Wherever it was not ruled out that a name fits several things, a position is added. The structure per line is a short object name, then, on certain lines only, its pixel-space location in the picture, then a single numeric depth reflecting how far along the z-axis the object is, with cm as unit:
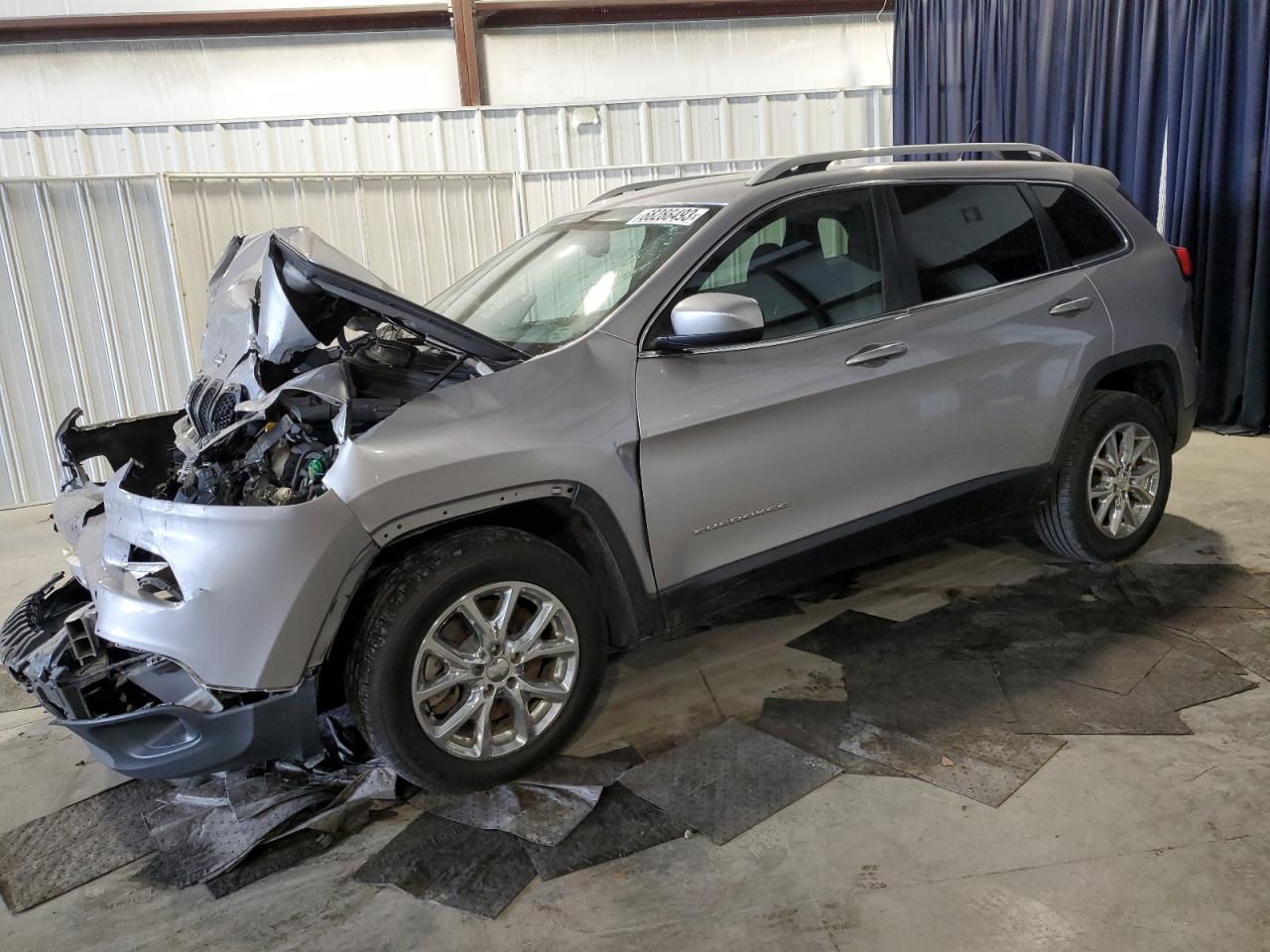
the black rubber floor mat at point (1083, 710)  270
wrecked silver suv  227
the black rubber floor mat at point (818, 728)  260
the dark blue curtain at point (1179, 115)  599
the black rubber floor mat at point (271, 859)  230
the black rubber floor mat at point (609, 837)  228
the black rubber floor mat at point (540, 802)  241
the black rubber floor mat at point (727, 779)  242
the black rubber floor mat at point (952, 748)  249
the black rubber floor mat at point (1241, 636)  306
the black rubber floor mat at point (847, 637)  329
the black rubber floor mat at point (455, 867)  219
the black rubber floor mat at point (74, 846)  237
